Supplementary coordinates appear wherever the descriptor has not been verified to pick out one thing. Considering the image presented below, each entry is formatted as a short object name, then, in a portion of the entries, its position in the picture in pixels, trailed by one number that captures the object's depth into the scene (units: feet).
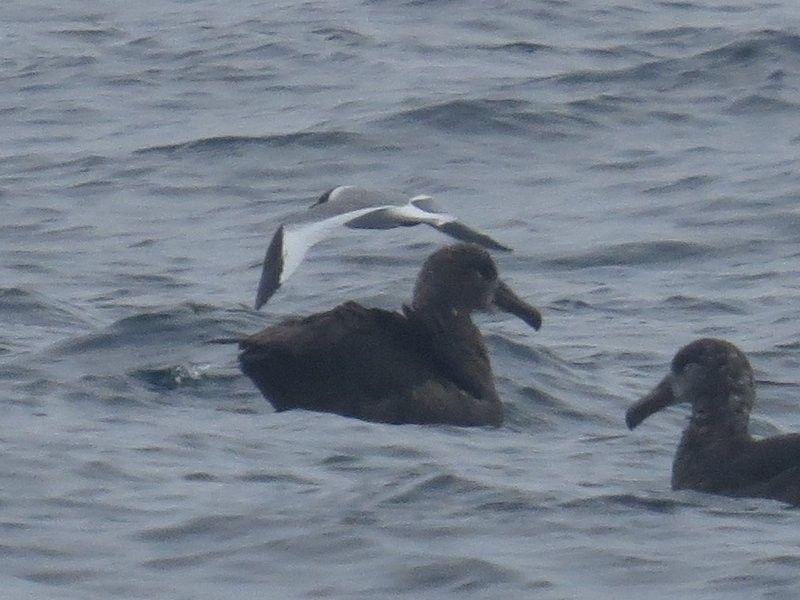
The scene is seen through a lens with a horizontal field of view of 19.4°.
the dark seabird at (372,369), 38.93
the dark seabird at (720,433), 33.63
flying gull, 39.42
